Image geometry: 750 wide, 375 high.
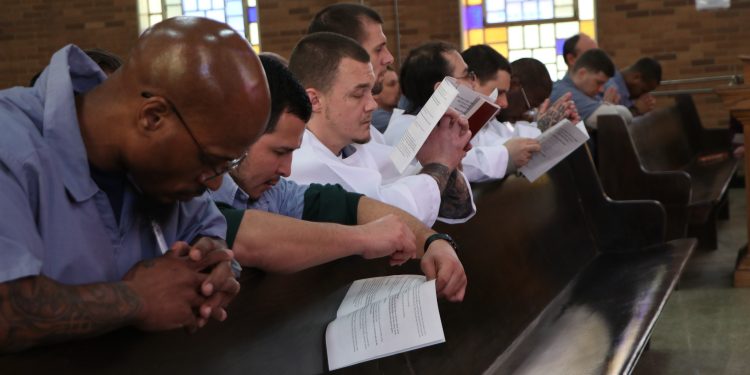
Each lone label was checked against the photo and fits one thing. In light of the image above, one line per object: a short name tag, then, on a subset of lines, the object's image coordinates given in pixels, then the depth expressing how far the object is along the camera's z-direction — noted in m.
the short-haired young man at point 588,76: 8.66
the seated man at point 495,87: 5.52
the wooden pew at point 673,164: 6.79
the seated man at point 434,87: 4.48
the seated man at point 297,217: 2.28
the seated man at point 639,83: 10.24
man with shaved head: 1.66
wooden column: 6.12
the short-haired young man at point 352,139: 3.35
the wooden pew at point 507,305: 1.87
